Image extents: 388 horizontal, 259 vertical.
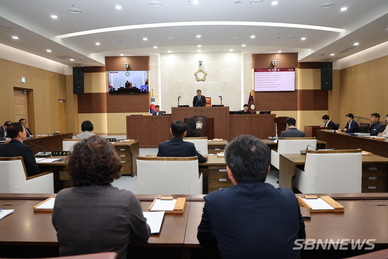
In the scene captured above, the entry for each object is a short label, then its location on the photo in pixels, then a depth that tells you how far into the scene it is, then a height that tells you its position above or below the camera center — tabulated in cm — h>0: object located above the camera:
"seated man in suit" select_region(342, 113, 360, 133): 718 -38
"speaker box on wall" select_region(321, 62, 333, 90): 1192 +176
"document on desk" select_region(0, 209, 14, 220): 151 -59
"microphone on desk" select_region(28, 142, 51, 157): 369 -56
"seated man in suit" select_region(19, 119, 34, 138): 684 -38
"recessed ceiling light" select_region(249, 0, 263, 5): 615 +274
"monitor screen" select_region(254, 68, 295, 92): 1231 +167
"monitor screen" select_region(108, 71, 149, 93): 1243 +169
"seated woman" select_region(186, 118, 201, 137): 460 -27
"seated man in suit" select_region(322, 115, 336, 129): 902 -39
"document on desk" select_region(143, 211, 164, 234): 131 -59
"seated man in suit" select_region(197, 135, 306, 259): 97 -41
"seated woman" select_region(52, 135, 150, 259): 108 -41
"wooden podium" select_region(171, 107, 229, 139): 855 +1
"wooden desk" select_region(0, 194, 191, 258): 121 -60
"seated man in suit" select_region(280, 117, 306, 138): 456 -34
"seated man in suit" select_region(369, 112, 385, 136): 652 -37
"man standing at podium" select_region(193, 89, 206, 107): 933 +46
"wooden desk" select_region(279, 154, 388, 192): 310 -76
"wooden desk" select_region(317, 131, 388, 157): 488 -70
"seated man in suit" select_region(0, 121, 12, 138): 675 -40
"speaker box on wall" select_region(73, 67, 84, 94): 1231 +168
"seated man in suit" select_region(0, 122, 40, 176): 298 -39
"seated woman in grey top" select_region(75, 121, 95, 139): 442 -22
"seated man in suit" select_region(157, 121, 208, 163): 285 -36
